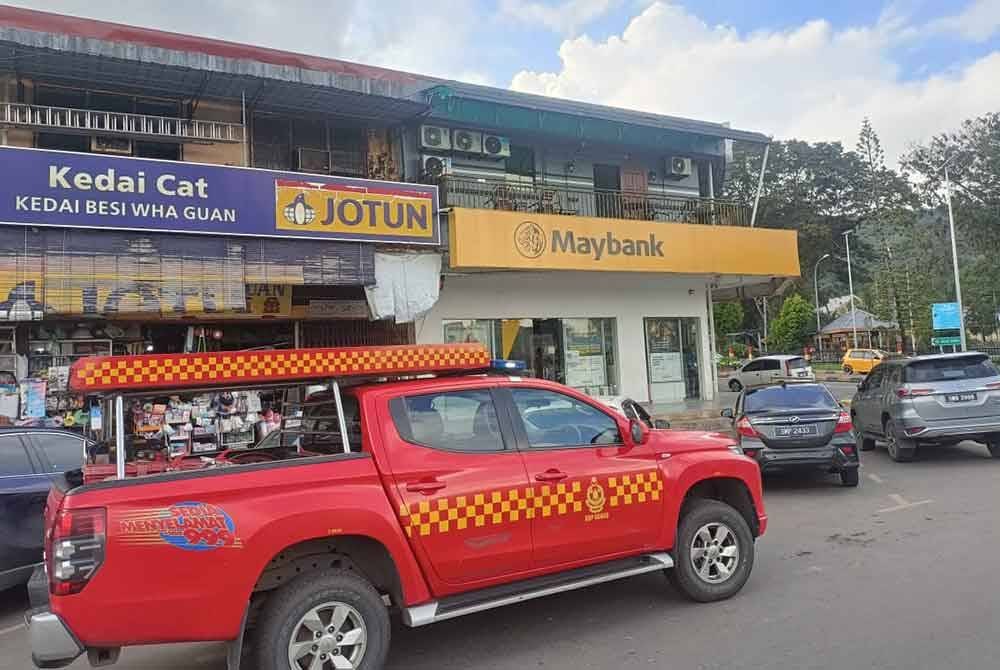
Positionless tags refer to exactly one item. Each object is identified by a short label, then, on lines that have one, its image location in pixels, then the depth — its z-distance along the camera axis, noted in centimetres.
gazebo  4969
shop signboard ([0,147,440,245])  1030
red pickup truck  329
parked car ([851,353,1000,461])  1005
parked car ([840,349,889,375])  3609
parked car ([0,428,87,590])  561
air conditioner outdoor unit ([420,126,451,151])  1501
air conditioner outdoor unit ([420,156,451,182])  1457
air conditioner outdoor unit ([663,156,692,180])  1886
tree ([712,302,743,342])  5259
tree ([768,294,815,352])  5069
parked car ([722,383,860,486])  878
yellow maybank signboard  1369
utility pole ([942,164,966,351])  2786
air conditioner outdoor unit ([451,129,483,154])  1549
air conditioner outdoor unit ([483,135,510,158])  1595
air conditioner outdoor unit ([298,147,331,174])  1418
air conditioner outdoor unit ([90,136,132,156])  1238
